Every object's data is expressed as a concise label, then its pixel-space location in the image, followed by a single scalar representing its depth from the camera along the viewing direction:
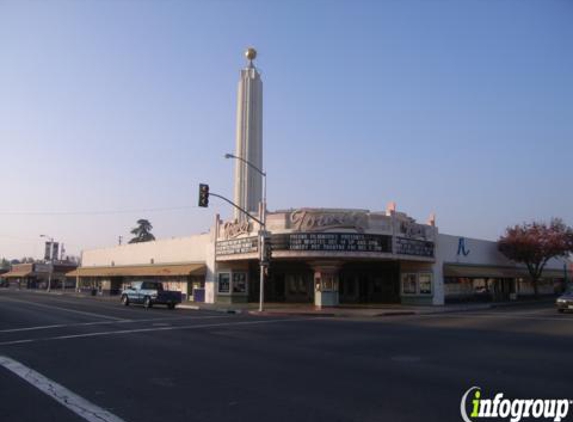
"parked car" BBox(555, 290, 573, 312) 33.44
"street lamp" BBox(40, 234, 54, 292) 95.43
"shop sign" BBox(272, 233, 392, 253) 37.31
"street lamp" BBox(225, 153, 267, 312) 34.62
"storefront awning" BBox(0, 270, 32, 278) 105.64
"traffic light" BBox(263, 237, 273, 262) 34.88
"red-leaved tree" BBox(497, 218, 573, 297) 51.83
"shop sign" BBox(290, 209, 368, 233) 37.84
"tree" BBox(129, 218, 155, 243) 108.44
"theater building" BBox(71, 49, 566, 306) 38.19
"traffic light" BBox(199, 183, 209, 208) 29.81
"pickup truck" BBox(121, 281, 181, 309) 37.50
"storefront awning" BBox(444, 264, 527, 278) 45.35
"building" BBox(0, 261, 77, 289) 103.51
